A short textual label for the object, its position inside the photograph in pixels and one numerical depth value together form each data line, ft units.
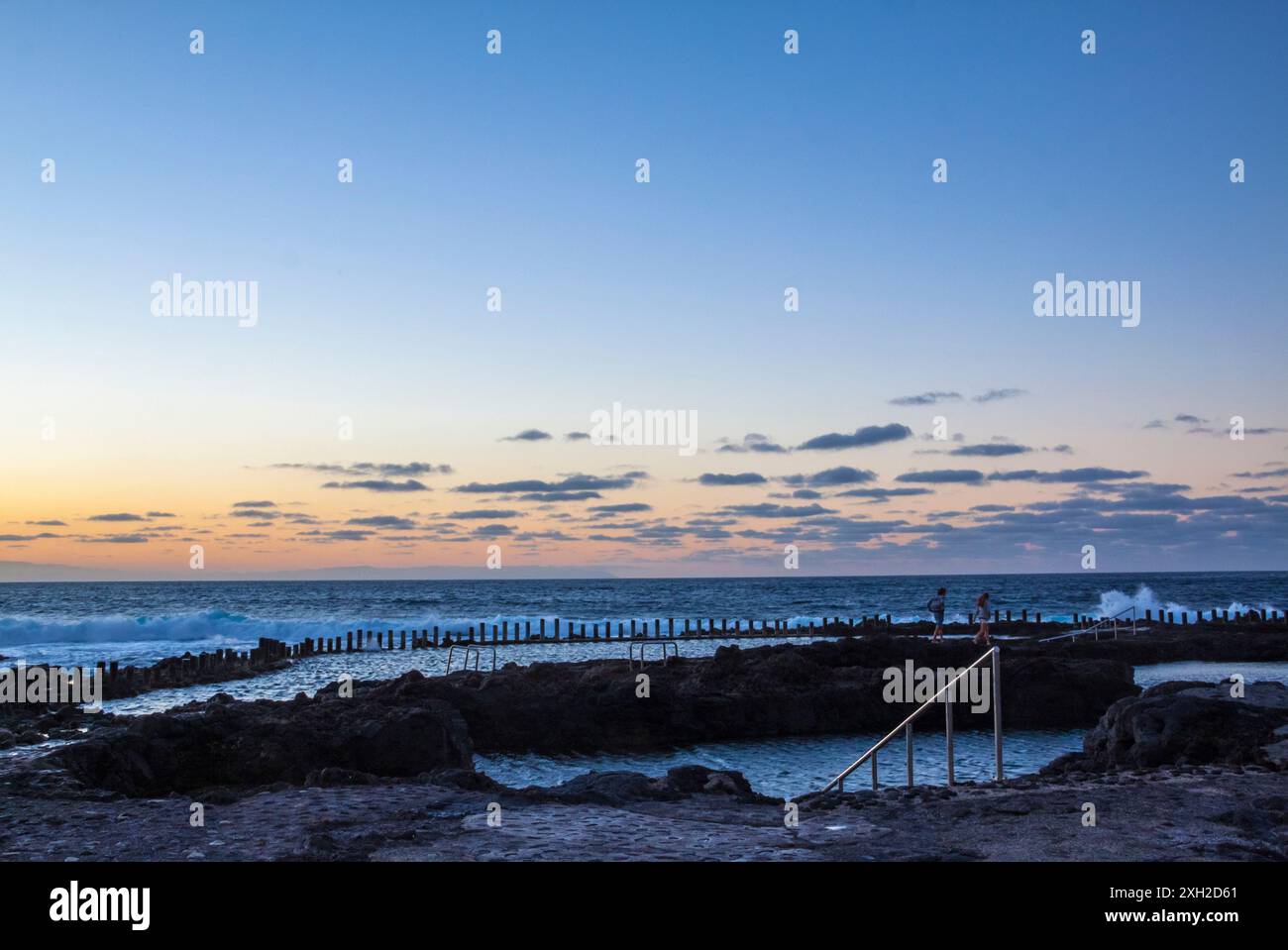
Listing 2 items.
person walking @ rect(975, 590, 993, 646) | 88.03
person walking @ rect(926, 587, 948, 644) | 103.76
